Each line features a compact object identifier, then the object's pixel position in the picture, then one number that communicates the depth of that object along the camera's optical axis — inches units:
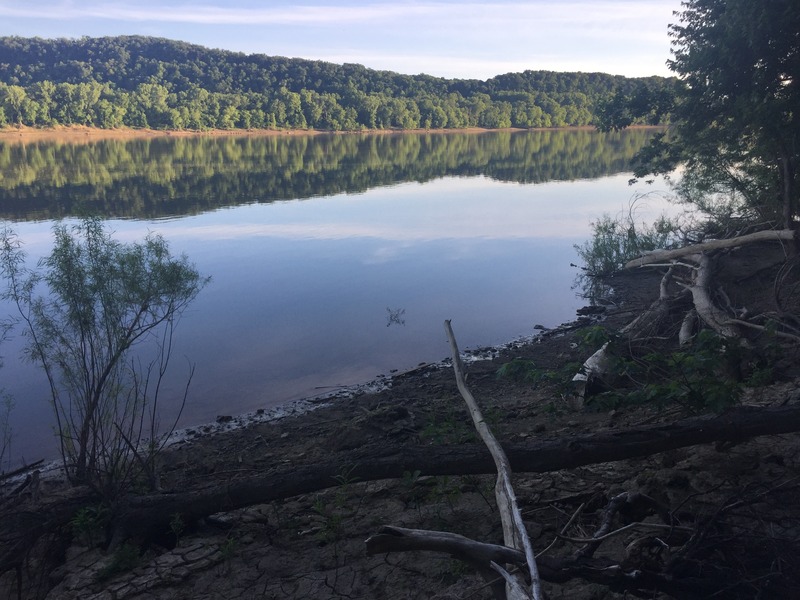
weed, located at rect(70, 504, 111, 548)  183.3
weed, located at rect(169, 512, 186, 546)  178.9
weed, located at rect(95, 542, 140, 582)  166.6
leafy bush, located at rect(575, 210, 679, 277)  611.2
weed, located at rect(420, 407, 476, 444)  221.4
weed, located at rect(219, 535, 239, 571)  169.6
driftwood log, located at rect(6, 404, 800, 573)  165.9
